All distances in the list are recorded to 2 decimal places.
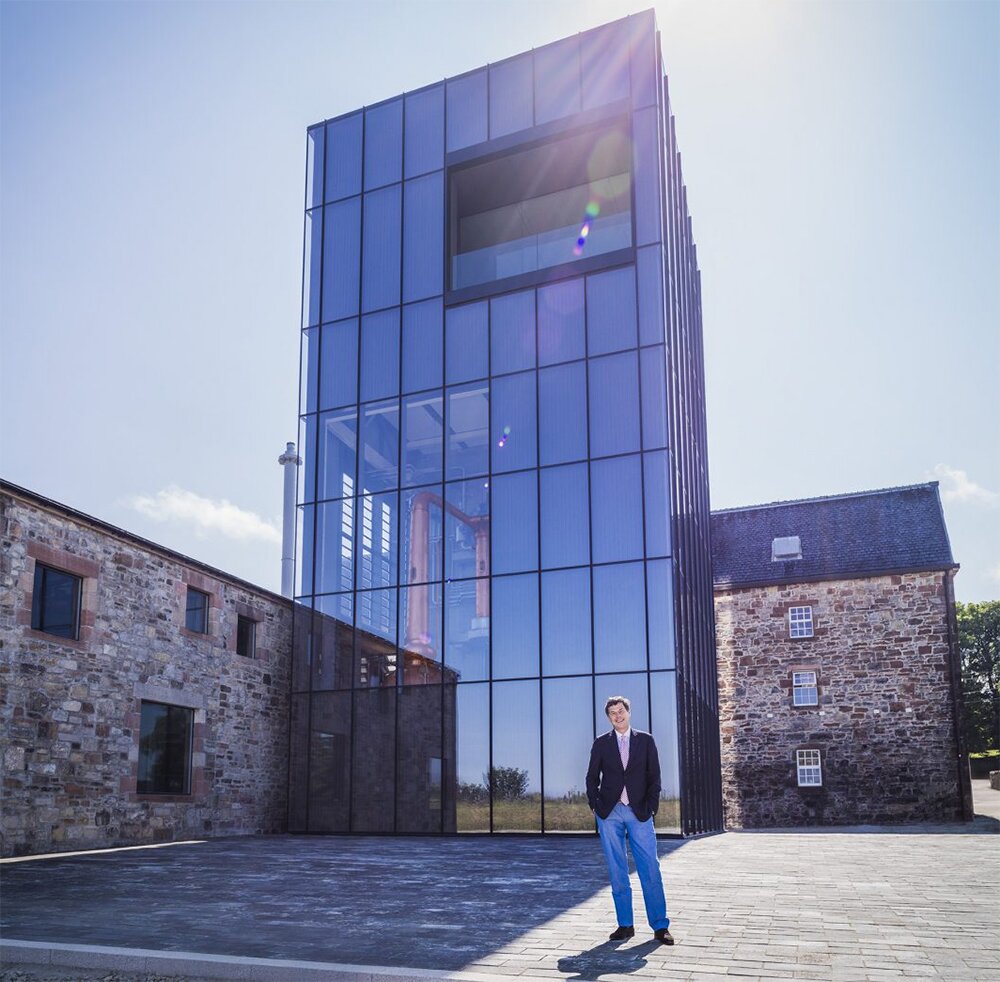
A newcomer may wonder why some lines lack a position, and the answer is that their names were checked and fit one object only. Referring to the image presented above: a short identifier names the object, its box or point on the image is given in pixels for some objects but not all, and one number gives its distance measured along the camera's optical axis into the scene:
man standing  6.50
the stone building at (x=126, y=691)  14.44
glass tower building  18.83
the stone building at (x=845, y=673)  28.11
